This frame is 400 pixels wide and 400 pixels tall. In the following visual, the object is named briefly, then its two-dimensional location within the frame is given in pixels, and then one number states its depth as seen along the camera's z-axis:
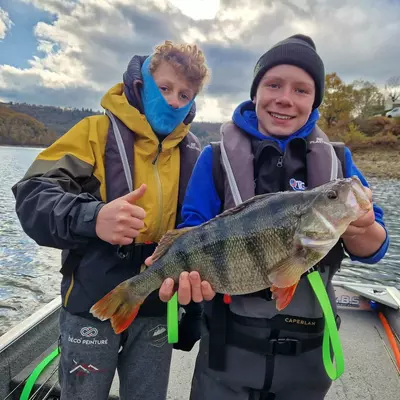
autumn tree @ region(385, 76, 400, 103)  82.25
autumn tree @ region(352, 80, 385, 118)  62.75
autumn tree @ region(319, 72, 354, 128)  55.62
